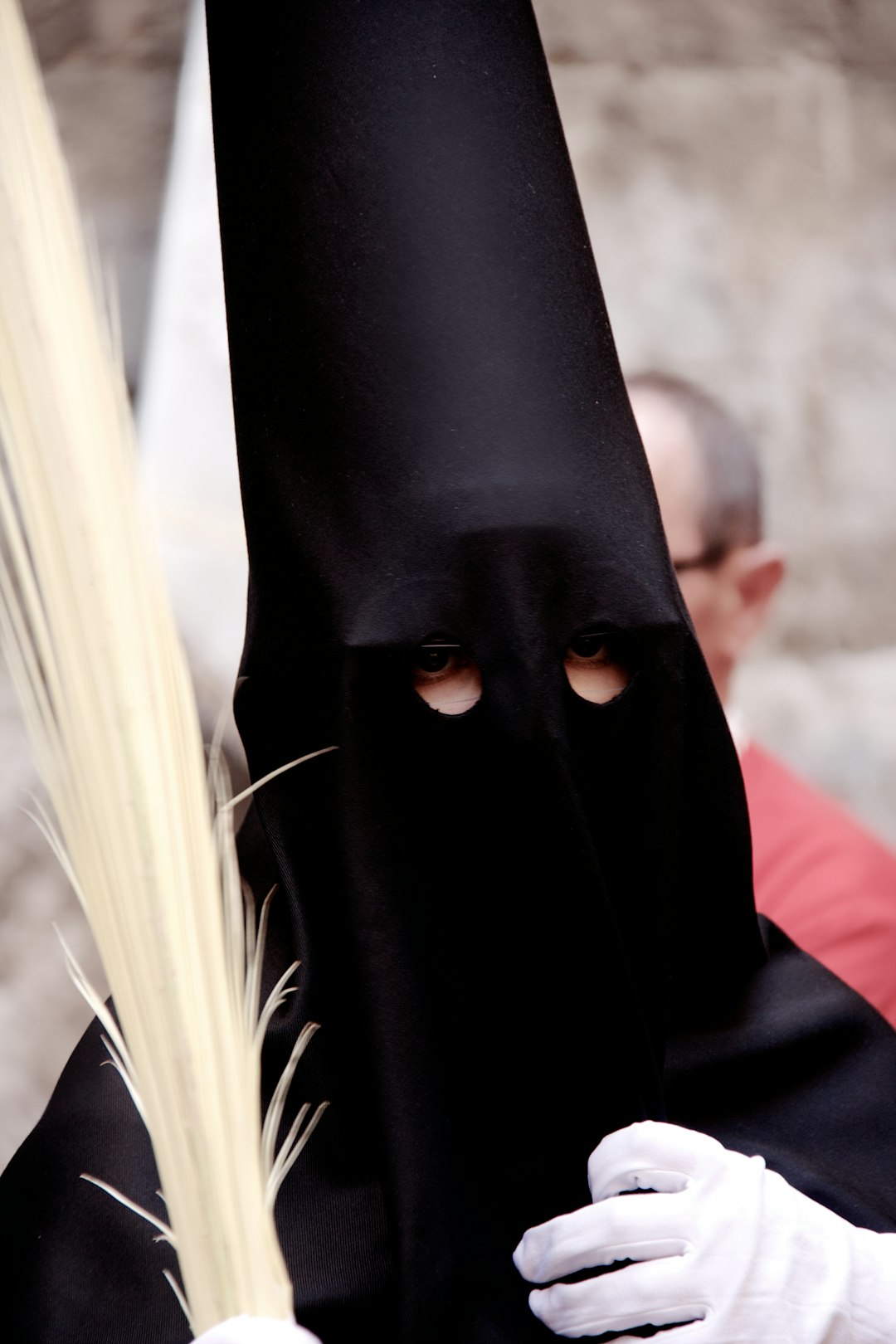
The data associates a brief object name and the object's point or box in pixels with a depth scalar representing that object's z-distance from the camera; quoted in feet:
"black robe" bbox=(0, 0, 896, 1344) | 6.79
